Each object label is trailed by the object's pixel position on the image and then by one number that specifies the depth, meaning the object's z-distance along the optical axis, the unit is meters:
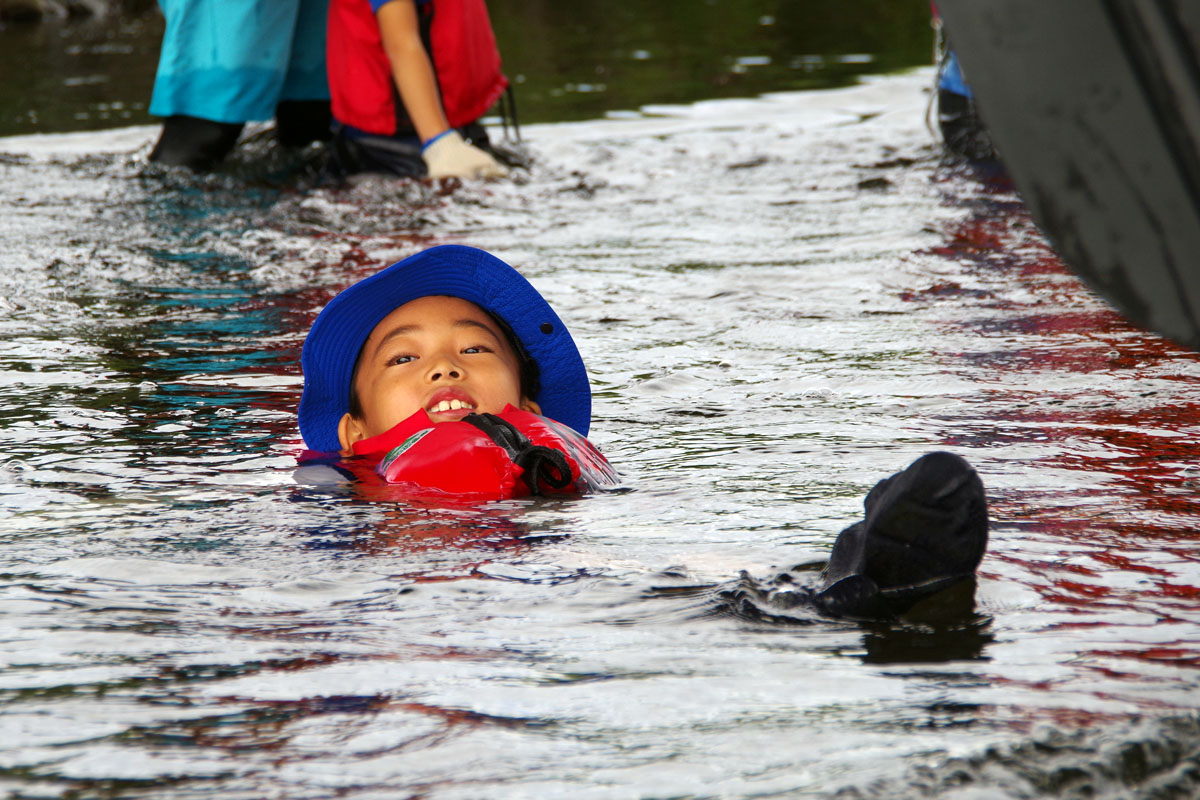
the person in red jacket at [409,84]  12.85
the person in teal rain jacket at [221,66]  13.23
